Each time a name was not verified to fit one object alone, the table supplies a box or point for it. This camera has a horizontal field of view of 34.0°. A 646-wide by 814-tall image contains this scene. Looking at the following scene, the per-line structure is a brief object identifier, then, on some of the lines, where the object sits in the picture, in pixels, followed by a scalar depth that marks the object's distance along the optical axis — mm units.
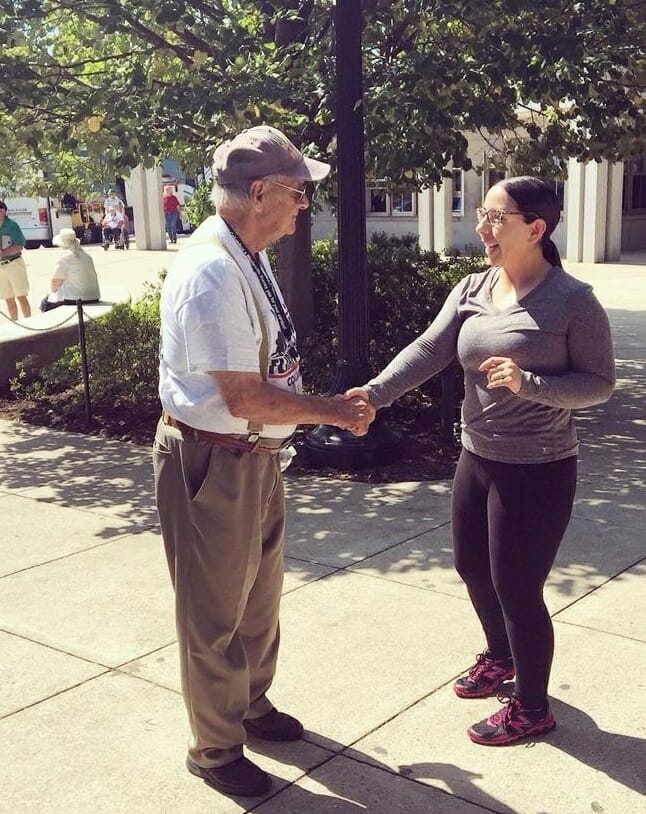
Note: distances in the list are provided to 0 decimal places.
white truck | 37000
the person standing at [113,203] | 30828
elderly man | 3039
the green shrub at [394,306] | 8688
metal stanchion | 8859
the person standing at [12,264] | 13898
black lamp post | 6914
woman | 3406
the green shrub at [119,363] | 9039
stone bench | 10344
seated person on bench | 12422
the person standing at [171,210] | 33344
